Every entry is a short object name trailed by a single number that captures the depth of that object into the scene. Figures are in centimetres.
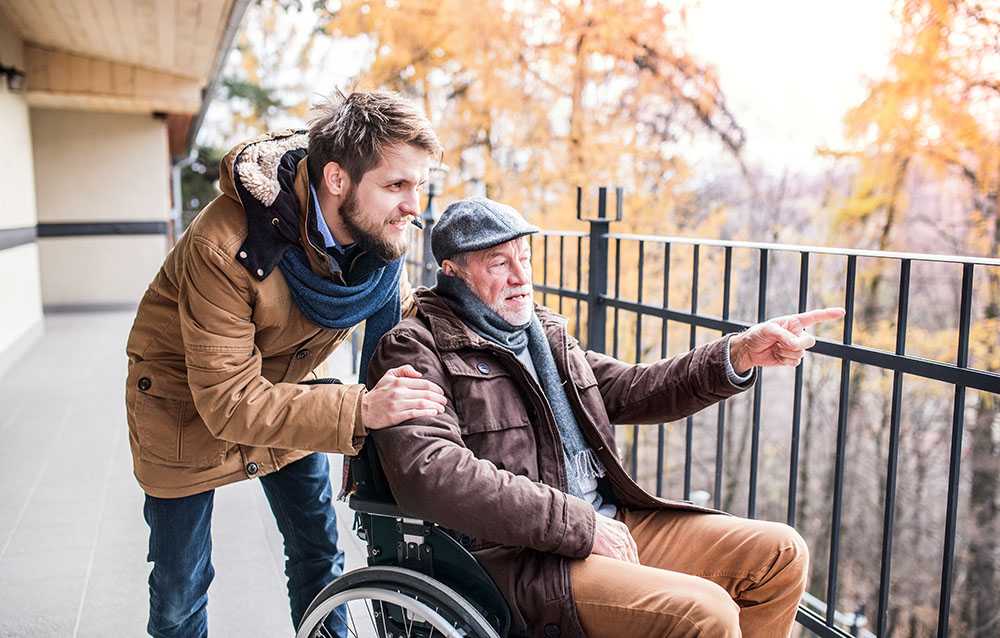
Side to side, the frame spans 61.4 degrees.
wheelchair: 131
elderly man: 133
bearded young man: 136
